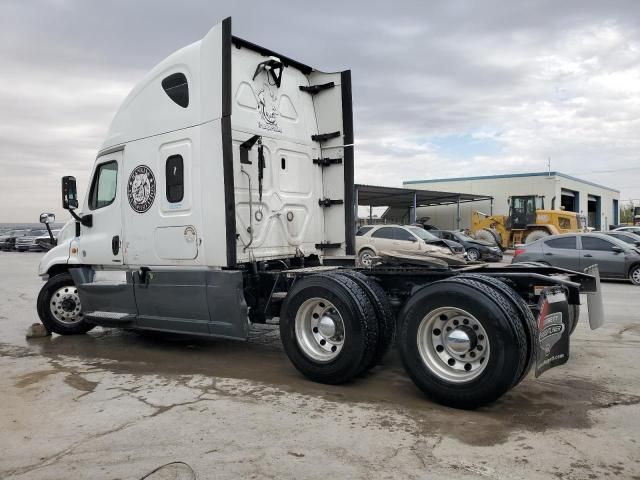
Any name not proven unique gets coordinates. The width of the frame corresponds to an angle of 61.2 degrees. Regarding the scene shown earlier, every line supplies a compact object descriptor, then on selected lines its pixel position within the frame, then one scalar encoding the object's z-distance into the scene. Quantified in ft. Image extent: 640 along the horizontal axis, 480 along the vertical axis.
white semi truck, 15.05
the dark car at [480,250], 73.35
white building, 149.18
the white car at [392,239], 62.13
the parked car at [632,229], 85.59
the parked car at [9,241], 125.08
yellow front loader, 91.76
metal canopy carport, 111.75
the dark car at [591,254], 46.88
